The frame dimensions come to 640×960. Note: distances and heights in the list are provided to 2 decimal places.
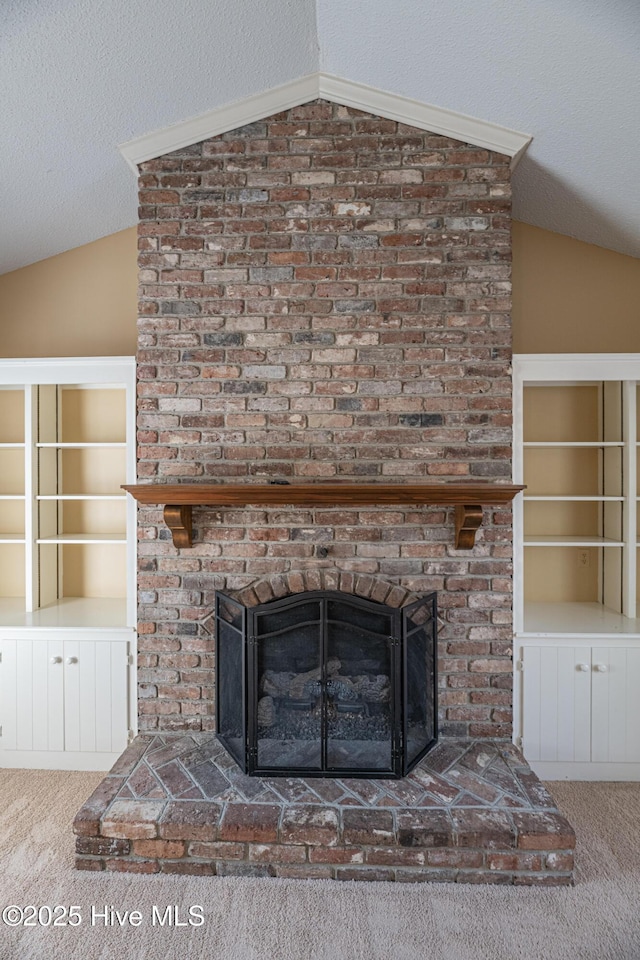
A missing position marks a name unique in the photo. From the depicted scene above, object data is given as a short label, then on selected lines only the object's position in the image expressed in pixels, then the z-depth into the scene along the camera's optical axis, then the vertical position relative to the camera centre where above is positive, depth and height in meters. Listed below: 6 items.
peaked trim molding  2.46 +1.64
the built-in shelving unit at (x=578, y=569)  2.68 -0.53
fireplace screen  2.35 -0.92
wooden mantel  2.33 -0.08
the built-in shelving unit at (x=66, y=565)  2.78 -0.53
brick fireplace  2.56 +0.50
